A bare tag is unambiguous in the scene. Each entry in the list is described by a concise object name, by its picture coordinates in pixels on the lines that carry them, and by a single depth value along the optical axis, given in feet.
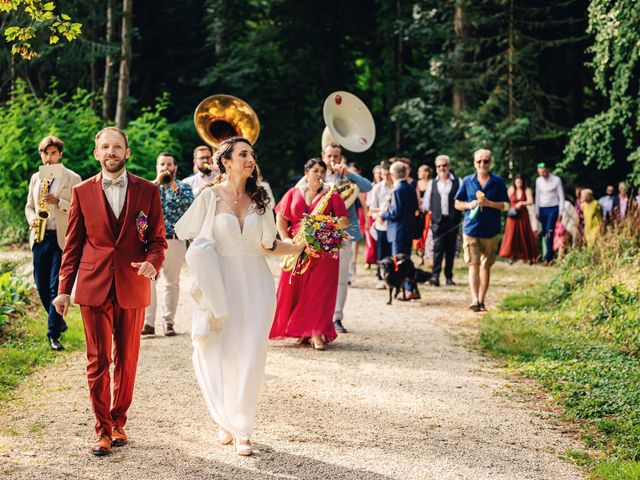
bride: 20.56
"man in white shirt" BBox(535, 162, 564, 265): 64.13
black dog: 45.16
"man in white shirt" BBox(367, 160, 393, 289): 52.75
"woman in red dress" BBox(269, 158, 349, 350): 33.37
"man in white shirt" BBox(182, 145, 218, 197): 39.87
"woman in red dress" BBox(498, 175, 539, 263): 66.18
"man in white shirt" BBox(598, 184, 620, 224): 70.36
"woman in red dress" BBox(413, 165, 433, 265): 57.06
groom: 20.57
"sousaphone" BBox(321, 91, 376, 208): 39.22
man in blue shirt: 42.52
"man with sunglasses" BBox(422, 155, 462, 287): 52.80
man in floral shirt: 35.24
